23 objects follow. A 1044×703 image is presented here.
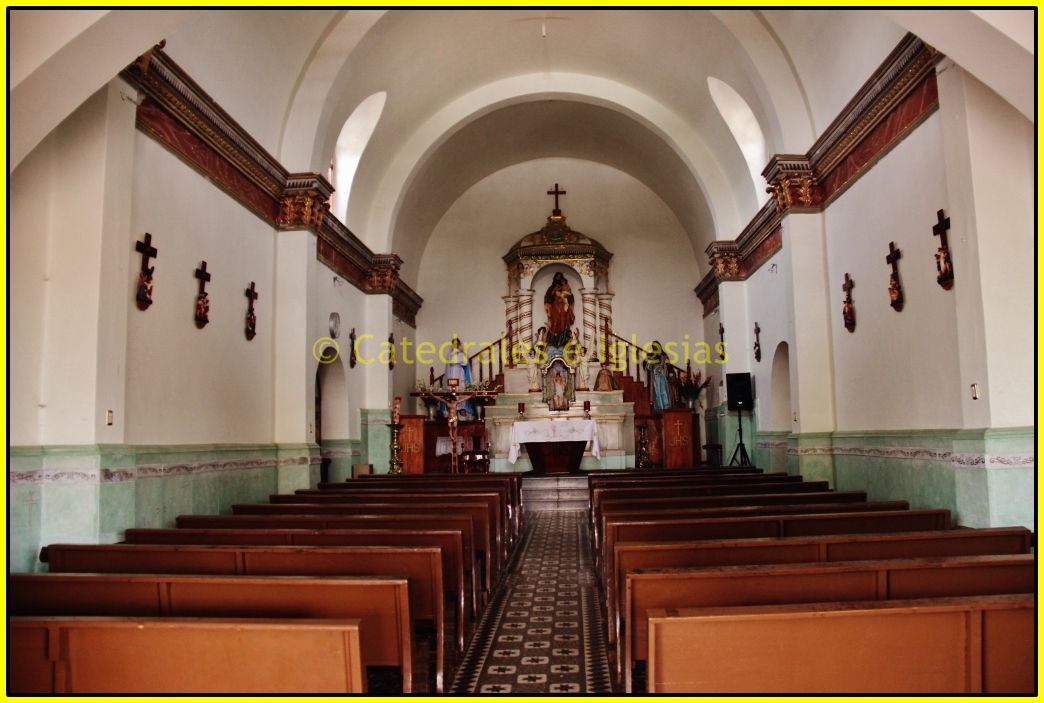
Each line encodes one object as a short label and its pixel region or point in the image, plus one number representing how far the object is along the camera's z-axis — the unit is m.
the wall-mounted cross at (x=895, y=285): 7.50
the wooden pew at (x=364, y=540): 4.79
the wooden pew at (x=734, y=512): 5.65
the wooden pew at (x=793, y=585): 3.35
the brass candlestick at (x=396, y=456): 13.17
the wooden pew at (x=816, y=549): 4.10
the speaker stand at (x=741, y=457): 12.90
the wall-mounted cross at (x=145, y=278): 6.62
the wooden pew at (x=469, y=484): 8.98
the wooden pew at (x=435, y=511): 6.23
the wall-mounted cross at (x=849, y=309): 8.84
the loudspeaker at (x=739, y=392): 13.05
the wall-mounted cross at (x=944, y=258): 6.48
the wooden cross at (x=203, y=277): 7.80
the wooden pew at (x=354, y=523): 5.59
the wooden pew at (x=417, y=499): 7.02
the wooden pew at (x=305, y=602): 3.42
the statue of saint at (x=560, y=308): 17.80
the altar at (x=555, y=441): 13.70
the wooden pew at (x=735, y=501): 6.64
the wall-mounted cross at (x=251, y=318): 9.08
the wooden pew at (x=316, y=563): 4.12
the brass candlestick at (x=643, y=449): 15.76
